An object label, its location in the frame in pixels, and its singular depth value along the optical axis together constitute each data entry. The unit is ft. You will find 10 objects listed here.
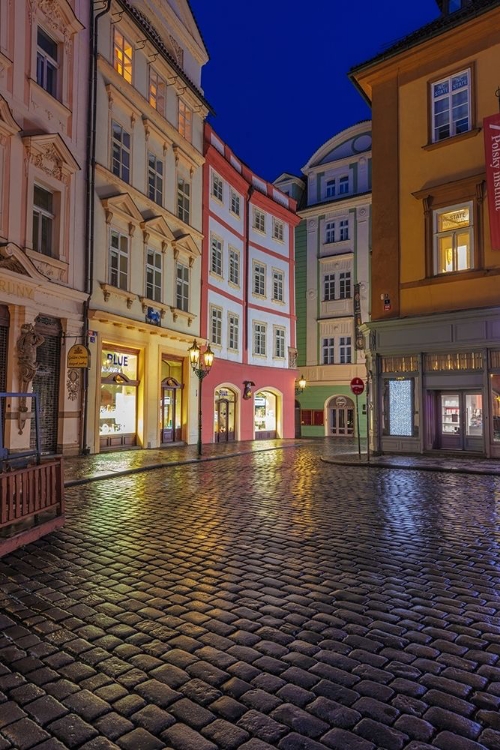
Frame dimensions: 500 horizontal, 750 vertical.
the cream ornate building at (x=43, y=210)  49.01
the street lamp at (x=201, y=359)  67.00
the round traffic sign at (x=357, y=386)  61.36
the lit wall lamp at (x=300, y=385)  113.39
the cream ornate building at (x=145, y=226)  63.26
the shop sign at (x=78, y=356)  55.72
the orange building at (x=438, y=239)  57.36
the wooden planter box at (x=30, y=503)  20.67
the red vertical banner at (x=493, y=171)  55.11
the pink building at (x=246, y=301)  89.71
